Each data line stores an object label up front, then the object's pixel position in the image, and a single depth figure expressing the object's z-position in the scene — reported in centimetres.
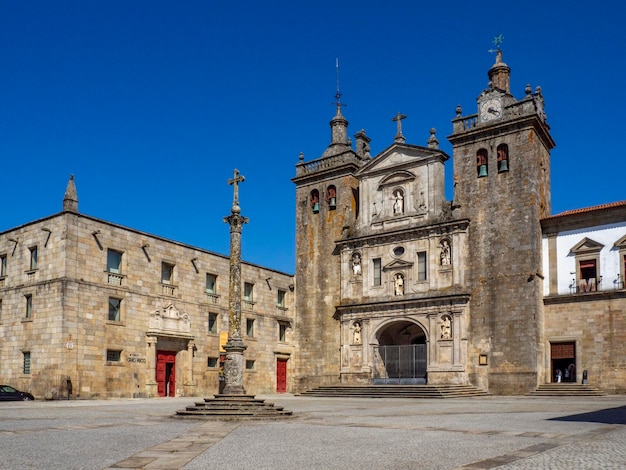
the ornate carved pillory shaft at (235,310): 1980
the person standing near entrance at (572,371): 3300
